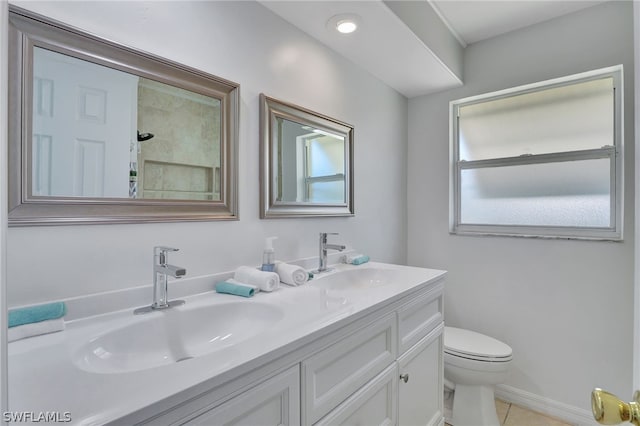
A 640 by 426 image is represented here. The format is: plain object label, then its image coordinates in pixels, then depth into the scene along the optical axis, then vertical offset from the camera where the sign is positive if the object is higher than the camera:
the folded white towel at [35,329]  0.68 -0.27
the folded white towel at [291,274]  1.18 -0.23
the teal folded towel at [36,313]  0.69 -0.23
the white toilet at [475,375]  1.61 -0.85
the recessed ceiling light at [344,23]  1.37 +0.88
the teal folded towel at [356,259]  1.66 -0.24
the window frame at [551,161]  1.67 +0.34
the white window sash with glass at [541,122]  1.76 +0.59
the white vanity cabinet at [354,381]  0.59 -0.44
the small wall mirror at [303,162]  1.32 +0.25
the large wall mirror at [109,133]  0.75 +0.24
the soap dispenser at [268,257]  1.21 -0.17
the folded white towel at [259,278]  1.08 -0.23
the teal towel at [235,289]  1.03 -0.26
